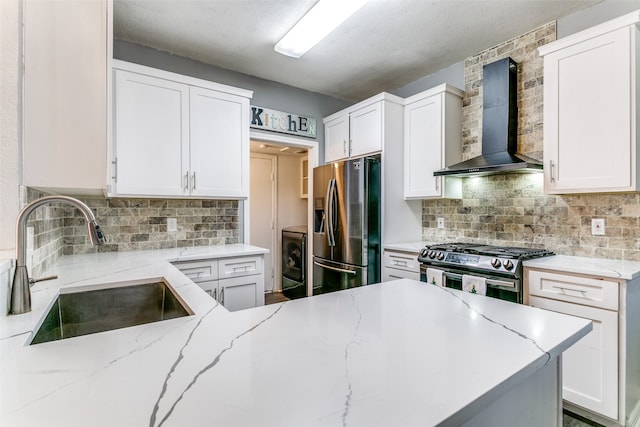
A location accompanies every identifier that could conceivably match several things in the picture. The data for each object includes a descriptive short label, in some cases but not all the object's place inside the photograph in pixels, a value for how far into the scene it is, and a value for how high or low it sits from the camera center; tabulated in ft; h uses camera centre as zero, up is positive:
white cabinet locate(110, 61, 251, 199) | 7.66 +2.04
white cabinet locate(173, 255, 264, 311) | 7.63 -1.64
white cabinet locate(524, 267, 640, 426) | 5.57 -2.49
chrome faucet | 3.26 -0.41
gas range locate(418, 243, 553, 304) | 6.74 -1.18
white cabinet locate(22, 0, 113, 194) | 4.31 +1.74
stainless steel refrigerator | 9.84 -0.34
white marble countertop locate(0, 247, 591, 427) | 1.67 -1.04
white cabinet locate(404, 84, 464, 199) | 9.57 +2.31
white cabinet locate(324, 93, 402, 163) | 10.16 +2.98
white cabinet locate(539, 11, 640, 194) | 6.15 +2.21
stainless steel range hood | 8.41 +2.63
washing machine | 13.89 -2.24
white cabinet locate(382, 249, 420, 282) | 9.04 -1.55
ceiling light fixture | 6.97 +4.63
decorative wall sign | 10.79 +3.31
